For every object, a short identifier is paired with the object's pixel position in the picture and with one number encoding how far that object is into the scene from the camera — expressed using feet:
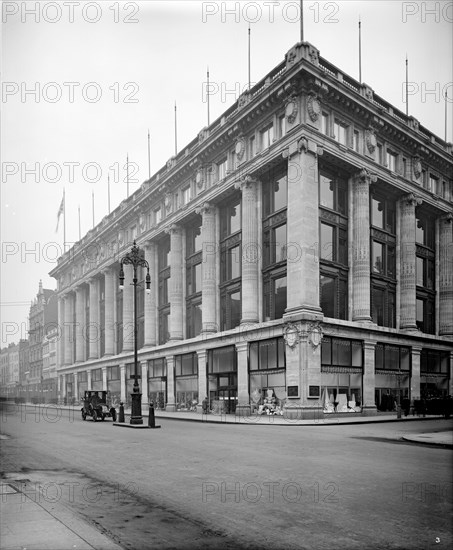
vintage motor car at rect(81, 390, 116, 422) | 108.99
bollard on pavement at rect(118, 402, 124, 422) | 96.95
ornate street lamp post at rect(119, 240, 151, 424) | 88.80
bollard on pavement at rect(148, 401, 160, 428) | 84.71
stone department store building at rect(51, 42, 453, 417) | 115.96
